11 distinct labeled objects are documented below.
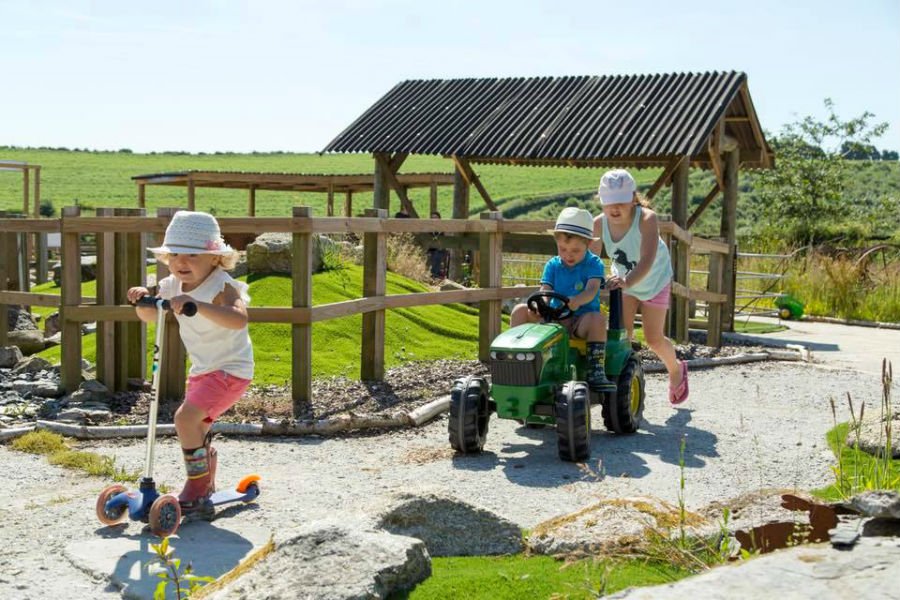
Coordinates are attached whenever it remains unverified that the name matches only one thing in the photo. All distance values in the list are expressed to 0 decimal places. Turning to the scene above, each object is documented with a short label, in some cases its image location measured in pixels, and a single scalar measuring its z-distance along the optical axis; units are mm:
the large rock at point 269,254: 13625
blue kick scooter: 5406
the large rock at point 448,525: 5090
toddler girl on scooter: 5848
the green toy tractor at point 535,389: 7254
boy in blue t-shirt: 7961
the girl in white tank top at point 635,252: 8398
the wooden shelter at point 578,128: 17203
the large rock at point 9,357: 10953
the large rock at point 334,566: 4172
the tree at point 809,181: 38719
